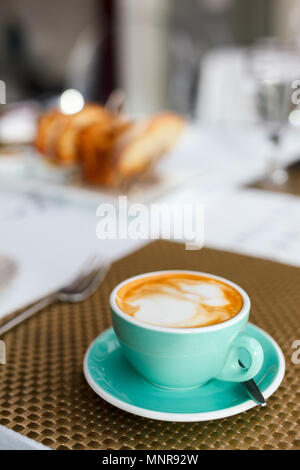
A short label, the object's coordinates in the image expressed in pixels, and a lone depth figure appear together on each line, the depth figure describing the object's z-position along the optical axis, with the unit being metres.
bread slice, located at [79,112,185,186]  0.80
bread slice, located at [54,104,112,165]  0.85
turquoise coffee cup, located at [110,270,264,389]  0.32
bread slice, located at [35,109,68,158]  0.86
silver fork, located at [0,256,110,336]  0.44
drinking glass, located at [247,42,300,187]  0.81
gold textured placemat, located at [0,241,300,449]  0.30
